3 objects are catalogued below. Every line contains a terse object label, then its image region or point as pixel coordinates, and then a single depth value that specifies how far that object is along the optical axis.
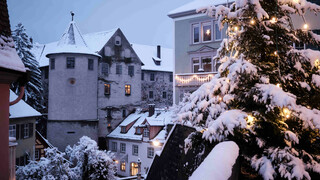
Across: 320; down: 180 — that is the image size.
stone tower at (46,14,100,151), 34.12
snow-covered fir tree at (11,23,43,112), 36.09
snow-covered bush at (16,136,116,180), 17.94
